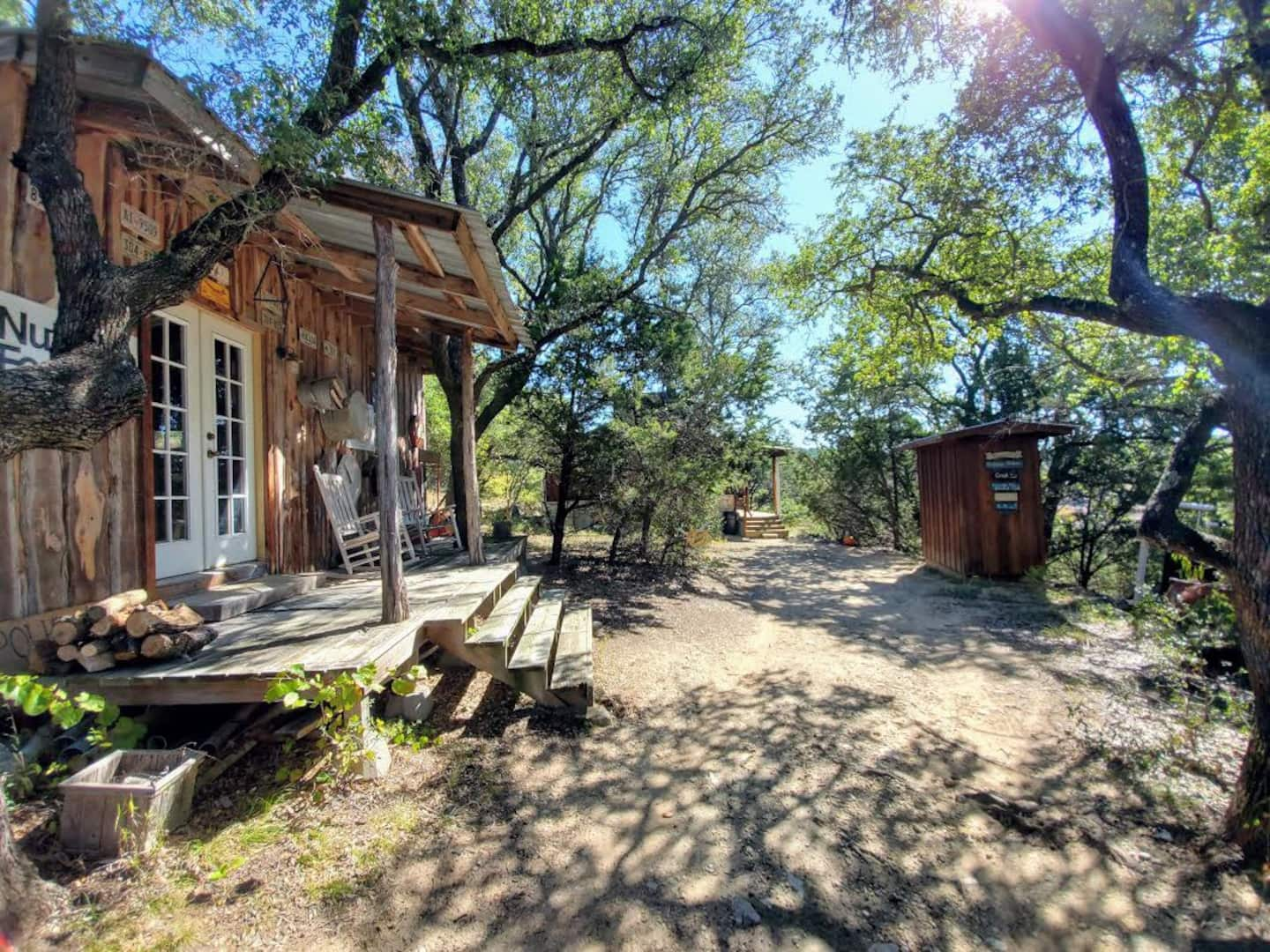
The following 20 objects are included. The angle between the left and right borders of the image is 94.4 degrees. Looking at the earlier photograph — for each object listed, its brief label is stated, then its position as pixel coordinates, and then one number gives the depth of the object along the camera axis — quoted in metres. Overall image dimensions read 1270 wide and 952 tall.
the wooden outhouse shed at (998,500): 8.39
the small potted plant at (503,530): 9.17
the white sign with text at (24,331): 2.77
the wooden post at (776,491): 18.62
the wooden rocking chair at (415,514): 7.02
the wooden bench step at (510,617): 3.54
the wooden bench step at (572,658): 3.64
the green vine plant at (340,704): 2.50
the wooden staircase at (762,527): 17.45
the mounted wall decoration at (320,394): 5.44
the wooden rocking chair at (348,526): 5.27
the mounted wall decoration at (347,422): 5.82
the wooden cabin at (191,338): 2.86
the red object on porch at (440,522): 8.65
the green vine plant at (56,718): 1.92
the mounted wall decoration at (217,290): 4.08
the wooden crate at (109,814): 2.14
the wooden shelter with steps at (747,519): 17.45
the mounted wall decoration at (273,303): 4.74
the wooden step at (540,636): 3.57
